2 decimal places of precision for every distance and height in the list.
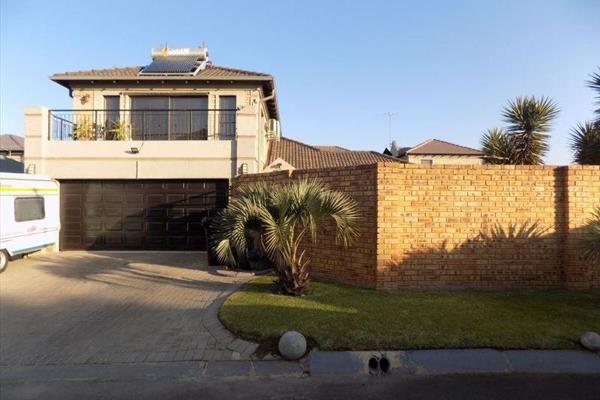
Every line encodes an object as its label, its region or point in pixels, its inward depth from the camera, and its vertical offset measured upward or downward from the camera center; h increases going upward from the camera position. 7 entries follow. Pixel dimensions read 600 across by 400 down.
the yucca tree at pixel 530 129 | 11.94 +2.04
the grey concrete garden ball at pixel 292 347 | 5.25 -1.70
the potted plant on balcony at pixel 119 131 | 15.10 +2.38
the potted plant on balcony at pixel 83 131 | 15.25 +2.41
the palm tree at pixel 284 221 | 7.82 -0.34
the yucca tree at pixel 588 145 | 10.62 +1.48
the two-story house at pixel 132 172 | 14.25 +0.93
